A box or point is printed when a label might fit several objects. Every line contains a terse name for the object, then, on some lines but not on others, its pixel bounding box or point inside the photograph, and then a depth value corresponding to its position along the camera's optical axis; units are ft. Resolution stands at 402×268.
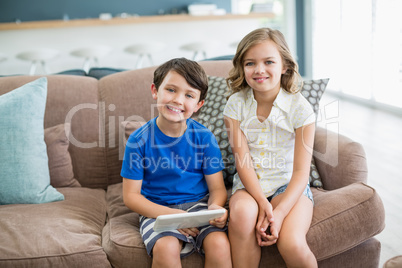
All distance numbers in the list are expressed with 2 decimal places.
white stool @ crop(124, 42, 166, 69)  15.49
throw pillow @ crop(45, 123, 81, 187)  5.85
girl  4.33
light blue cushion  5.27
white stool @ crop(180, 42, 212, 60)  15.56
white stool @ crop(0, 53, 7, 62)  15.20
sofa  4.33
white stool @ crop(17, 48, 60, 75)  14.79
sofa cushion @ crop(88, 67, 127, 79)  7.25
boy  4.68
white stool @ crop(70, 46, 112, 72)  15.28
